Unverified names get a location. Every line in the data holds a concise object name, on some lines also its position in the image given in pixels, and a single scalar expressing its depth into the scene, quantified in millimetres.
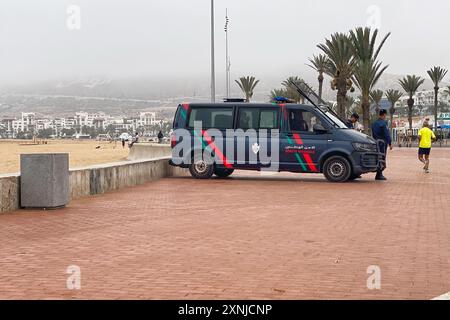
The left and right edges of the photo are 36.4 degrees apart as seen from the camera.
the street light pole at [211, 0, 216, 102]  29953
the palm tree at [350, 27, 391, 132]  40688
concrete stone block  10766
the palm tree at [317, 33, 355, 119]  43281
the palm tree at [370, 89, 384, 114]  83000
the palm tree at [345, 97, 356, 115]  95288
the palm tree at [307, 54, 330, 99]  62753
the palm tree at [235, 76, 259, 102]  70250
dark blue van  16656
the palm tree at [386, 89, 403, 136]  86625
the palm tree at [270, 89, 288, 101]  83700
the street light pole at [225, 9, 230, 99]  51588
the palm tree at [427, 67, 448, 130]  73750
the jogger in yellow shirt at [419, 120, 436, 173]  21094
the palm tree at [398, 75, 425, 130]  75125
